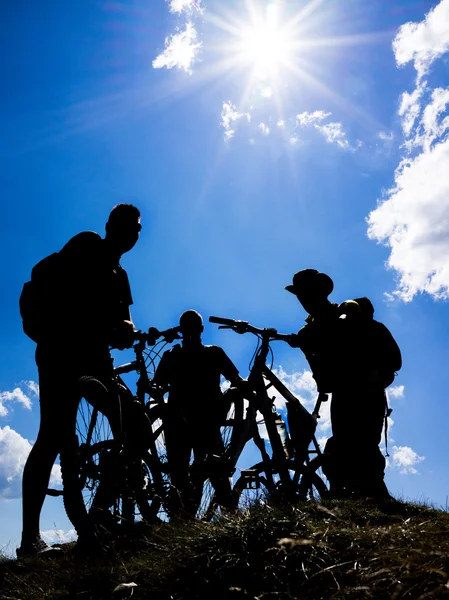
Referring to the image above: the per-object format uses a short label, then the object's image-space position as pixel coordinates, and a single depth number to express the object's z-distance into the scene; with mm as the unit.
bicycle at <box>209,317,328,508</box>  5492
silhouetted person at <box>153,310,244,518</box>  5023
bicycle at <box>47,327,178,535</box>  3957
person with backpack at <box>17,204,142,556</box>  4031
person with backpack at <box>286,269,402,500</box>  5332
